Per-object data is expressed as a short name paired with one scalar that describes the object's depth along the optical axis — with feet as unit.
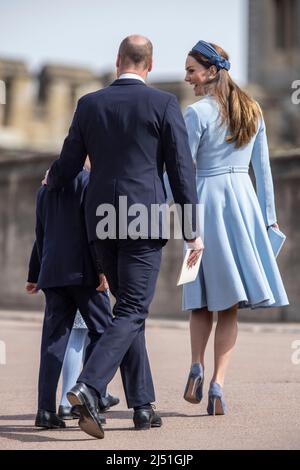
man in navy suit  39.55
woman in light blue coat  44.16
